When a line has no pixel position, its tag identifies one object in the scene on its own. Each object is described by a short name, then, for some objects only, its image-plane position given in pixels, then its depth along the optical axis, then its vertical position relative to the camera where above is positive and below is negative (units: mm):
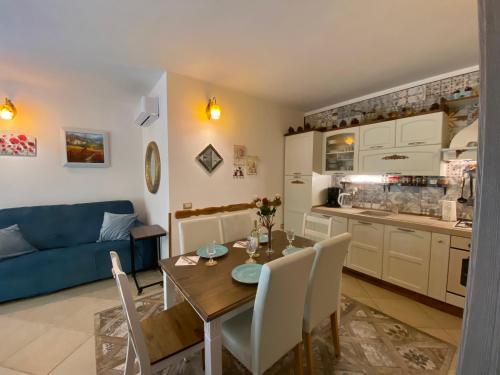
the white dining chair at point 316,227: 2028 -495
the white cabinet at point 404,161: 2297 +190
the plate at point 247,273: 1307 -619
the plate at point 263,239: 1995 -583
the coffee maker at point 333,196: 3291 -292
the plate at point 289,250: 1712 -591
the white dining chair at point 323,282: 1314 -680
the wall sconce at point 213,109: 2539 +799
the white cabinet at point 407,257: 2215 -865
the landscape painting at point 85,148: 3039 +426
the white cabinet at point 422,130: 2246 +513
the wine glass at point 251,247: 1584 -513
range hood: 2092 +320
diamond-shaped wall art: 2642 +231
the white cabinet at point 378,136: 2561 +513
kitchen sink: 2654 -459
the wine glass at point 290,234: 1802 -476
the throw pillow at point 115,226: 2934 -684
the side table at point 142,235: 2439 -662
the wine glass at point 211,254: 1552 -566
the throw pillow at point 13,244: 2330 -743
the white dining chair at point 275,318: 1025 -726
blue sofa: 2230 -879
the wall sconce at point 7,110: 2553 +792
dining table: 1063 -641
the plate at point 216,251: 1664 -593
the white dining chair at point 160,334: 985 -896
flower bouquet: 1696 -276
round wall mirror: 2756 +129
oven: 1985 -823
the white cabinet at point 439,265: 2084 -868
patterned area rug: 1508 -1333
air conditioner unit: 2529 +817
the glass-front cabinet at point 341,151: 2916 +373
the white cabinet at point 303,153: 3182 +370
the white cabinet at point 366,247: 2533 -857
